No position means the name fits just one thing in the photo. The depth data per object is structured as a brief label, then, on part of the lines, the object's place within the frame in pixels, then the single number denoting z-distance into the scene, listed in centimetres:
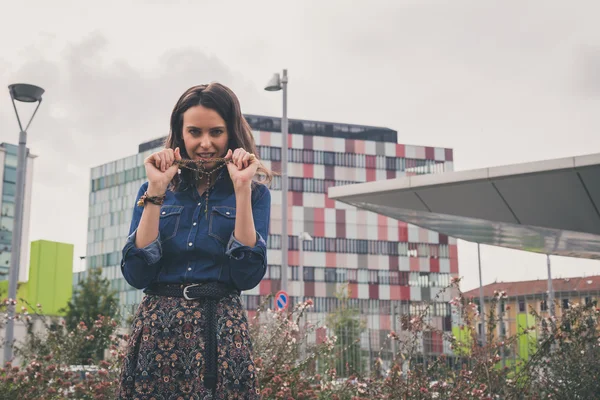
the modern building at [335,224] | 8169
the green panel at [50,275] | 4072
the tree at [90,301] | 3603
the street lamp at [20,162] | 1420
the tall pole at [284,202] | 1920
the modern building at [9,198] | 7512
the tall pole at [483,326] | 903
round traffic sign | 1656
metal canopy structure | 1030
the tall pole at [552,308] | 897
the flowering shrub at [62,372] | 681
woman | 234
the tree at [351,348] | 1516
